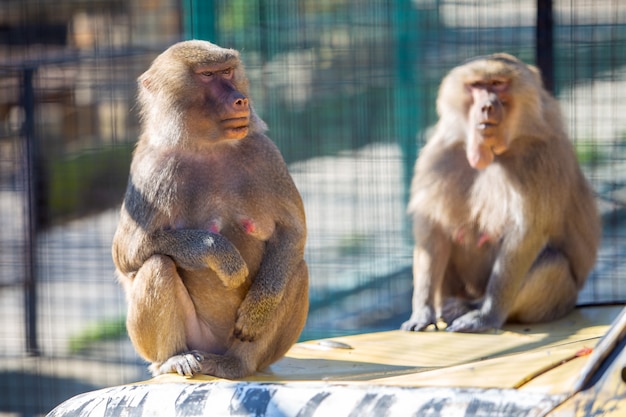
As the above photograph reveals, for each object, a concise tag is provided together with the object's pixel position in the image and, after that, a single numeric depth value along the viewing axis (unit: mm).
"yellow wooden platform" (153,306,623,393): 3936
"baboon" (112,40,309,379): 6492
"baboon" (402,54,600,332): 8852
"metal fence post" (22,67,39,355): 11633
